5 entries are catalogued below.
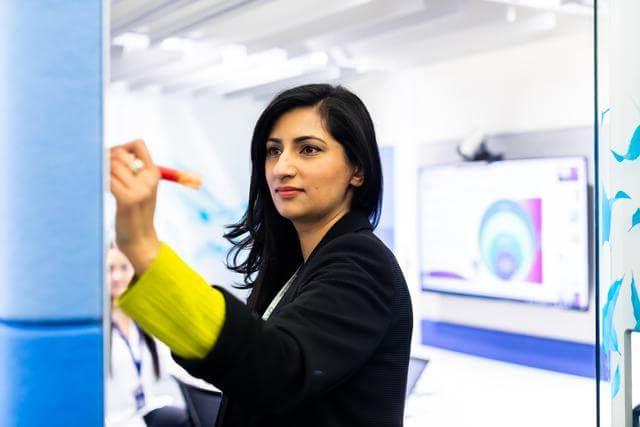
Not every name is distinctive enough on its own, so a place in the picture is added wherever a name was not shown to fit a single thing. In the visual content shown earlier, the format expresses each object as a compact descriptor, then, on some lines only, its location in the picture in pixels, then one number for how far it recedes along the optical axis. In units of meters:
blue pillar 0.87
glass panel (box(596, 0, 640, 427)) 1.56
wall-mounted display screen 4.35
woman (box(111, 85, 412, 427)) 0.83
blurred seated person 3.58
